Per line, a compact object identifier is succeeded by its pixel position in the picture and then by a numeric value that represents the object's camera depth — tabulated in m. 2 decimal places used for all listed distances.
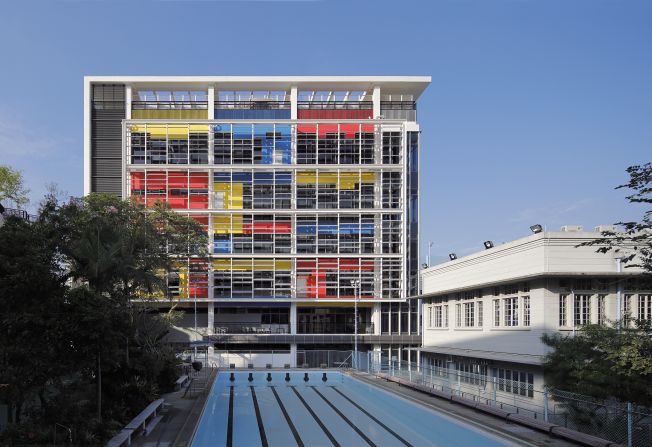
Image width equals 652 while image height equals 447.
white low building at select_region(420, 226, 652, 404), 25.02
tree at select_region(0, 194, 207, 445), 15.34
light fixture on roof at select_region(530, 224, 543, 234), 27.52
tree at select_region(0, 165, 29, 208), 47.28
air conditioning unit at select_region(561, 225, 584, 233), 26.48
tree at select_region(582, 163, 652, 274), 14.63
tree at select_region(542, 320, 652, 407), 14.83
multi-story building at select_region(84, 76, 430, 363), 62.84
